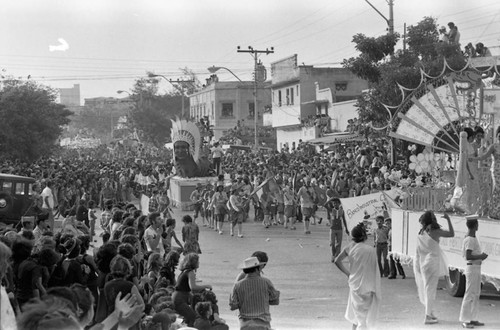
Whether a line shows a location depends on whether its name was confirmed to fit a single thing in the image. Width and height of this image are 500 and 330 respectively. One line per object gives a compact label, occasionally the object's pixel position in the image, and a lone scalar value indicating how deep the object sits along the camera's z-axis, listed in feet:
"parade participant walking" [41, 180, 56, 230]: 82.17
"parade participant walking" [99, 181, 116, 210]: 105.70
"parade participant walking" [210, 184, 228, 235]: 84.89
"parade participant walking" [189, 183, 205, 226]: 95.28
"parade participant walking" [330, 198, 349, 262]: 62.59
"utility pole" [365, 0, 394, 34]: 111.02
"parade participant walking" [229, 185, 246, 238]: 81.20
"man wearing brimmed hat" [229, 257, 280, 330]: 29.32
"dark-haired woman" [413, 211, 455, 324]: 41.06
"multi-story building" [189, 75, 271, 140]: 270.26
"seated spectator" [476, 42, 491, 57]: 93.40
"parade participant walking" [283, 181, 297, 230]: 89.71
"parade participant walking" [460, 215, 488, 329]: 39.58
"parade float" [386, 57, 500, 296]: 48.65
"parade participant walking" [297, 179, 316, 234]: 84.64
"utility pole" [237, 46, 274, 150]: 175.83
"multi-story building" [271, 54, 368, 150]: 196.03
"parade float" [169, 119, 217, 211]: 123.13
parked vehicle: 83.41
